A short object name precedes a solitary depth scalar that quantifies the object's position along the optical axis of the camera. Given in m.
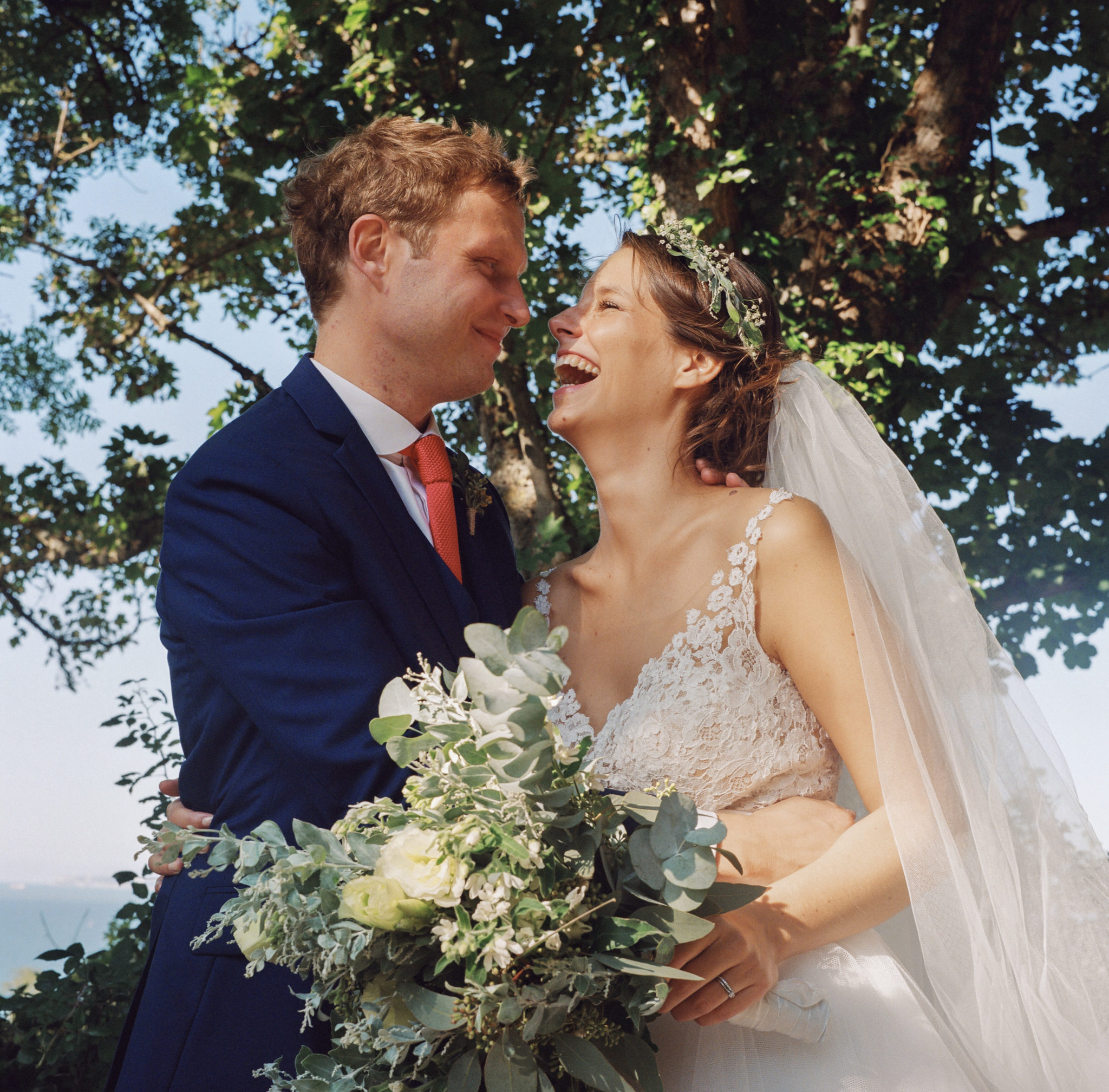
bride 0.84
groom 0.81
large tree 1.78
